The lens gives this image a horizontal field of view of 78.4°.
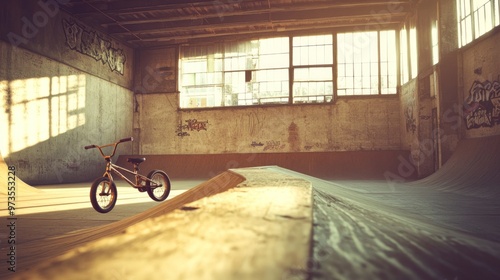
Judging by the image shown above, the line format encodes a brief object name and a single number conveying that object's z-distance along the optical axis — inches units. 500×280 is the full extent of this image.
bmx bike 149.0
